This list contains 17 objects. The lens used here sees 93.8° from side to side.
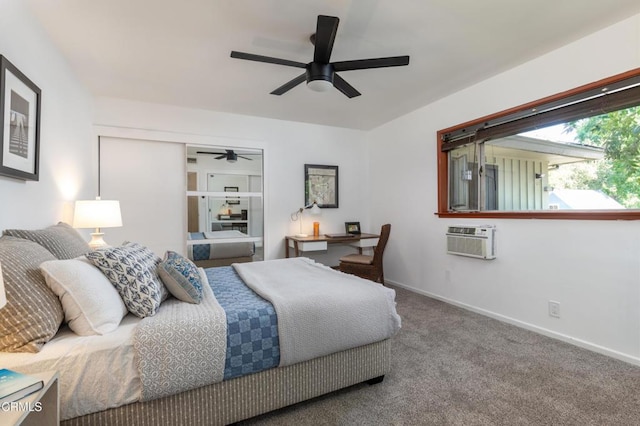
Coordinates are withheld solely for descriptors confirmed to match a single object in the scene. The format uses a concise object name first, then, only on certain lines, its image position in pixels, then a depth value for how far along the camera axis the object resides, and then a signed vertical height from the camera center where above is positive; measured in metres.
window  2.23 +0.54
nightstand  1.02 -0.66
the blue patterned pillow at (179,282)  1.70 -0.38
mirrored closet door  3.94 +0.15
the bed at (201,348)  1.24 -0.62
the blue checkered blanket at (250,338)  1.48 -0.62
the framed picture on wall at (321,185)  4.61 +0.48
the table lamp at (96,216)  2.52 +0.00
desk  4.05 -0.36
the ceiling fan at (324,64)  1.98 +1.08
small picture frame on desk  4.76 -0.18
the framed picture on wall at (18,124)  1.67 +0.56
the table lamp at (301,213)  4.40 +0.04
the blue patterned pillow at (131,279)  1.51 -0.33
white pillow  1.32 -0.37
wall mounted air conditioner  3.03 -0.26
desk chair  3.67 -0.61
